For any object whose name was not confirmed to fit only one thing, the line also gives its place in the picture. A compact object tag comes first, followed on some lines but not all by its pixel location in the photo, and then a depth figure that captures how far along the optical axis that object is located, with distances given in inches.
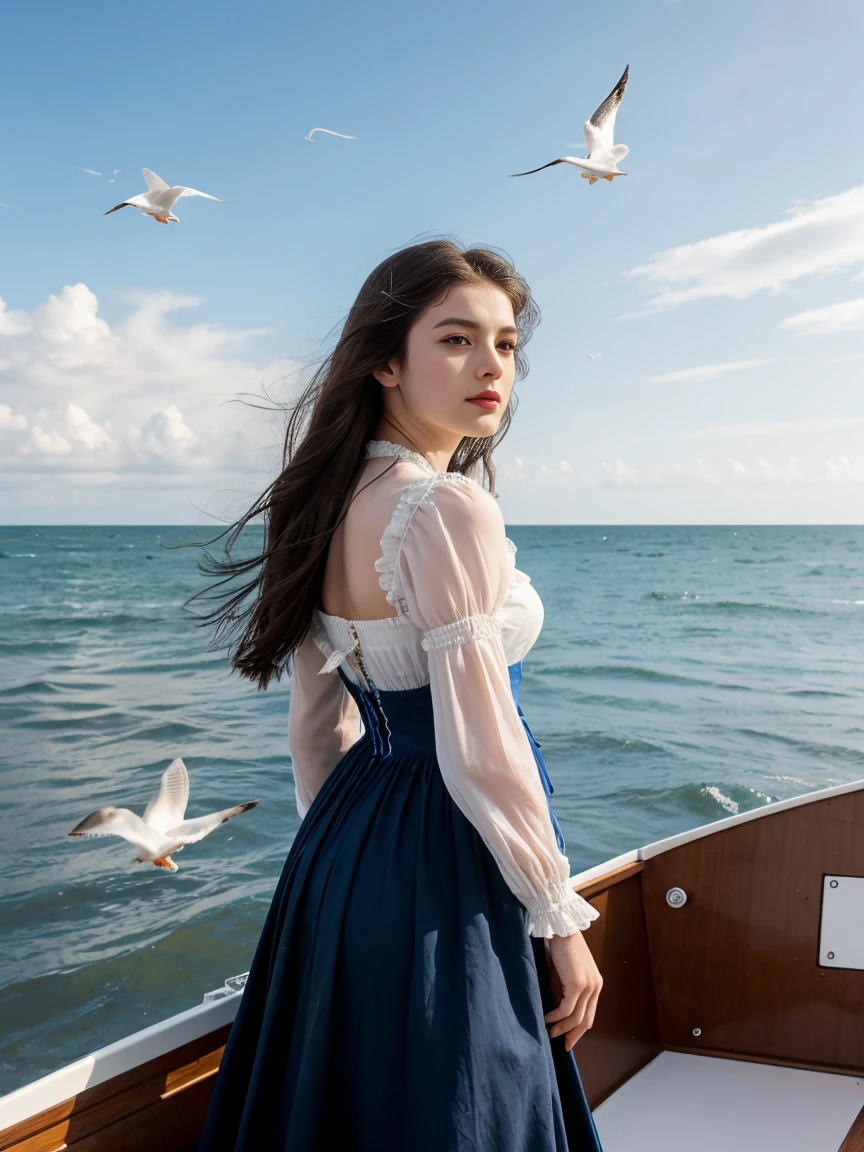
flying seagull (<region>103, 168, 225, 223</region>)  93.9
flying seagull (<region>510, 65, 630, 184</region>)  87.0
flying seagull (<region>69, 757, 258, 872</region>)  56.1
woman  44.2
